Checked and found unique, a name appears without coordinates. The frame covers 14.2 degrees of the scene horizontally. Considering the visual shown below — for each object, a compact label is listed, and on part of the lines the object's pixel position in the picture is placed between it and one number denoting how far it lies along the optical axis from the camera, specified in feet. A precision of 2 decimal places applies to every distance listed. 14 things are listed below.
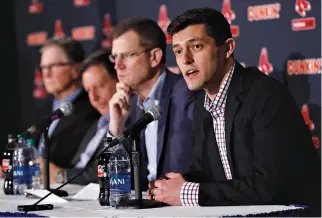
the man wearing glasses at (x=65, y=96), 29.60
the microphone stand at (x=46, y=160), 22.42
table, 16.83
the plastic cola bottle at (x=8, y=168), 22.64
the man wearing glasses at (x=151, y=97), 23.72
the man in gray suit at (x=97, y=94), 28.13
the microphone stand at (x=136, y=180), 17.76
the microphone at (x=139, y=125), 17.40
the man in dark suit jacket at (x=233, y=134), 18.21
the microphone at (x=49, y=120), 21.91
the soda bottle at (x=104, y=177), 18.88
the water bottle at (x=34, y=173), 23.05
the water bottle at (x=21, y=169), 22.62
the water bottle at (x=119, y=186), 18.20
